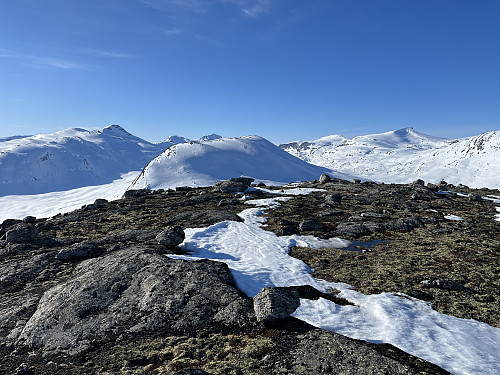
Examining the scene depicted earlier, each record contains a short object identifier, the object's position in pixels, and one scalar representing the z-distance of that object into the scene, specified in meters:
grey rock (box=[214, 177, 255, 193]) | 54.53
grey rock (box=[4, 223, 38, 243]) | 25.78
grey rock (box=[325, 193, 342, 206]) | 42.65
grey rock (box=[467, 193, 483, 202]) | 47.60
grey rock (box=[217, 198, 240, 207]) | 42.12
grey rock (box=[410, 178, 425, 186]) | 62.30
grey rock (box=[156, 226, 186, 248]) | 23.25
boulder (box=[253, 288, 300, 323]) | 13.05
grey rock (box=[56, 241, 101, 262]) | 20.67
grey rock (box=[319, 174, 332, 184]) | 65.88
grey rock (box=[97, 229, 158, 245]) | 25.02
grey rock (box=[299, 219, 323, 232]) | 29.62
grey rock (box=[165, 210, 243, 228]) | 31.70
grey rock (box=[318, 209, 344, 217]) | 35.75
